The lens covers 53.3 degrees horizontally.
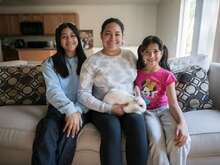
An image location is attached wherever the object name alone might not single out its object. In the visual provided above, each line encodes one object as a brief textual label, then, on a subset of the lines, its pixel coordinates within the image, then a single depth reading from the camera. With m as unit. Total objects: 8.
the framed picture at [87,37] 6.19
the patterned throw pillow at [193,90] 1.72
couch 1.31
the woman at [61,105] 1.23
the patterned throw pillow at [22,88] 1.81
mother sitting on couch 1.28
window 3.01
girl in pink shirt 1.23
